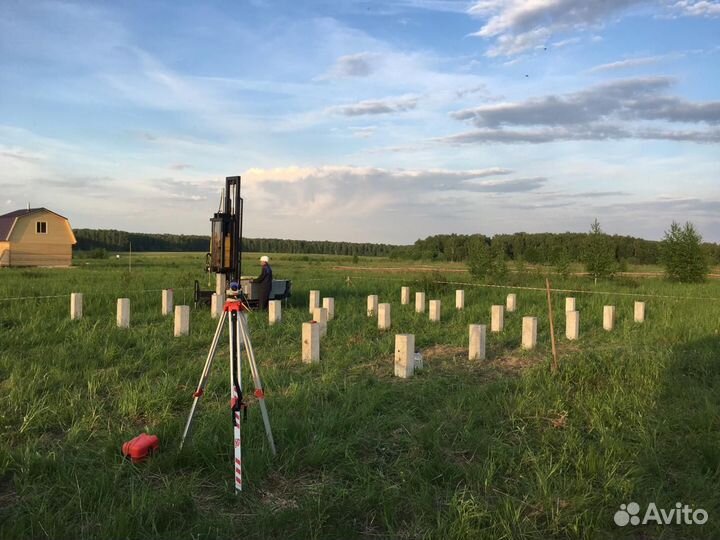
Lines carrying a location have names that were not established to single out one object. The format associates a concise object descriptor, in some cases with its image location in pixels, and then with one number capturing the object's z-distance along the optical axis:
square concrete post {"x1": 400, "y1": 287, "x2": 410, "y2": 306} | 14.90
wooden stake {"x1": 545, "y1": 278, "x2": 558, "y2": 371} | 6.74
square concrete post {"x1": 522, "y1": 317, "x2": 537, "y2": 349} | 8.72
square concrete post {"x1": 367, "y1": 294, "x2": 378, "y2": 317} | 12.34
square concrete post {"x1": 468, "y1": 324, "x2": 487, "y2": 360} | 7.89
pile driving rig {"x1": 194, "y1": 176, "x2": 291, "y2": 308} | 10.00
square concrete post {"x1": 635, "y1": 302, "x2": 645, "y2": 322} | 11.59
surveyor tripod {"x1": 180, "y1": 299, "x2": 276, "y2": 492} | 3.92
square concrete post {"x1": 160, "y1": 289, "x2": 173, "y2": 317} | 11.89
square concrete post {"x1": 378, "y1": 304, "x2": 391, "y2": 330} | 10.47
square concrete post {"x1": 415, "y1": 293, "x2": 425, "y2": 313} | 12.97
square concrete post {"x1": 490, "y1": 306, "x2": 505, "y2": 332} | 10.38
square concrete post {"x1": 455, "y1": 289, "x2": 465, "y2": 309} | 13.49
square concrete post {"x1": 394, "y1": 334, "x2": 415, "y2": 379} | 6.82
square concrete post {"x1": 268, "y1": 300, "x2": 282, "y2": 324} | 10.86
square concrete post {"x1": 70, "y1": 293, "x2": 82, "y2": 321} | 10.84
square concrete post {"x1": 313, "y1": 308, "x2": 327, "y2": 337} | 9.48
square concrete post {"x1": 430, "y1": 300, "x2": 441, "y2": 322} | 11.52
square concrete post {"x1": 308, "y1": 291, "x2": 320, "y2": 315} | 12.79
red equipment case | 4.32
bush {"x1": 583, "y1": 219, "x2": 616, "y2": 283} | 23.39
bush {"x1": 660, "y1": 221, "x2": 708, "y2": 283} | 24.92
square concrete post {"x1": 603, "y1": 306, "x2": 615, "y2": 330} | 10.87
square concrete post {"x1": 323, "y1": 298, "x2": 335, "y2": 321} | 11.62
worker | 12.64
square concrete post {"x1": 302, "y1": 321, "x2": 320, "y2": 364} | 7.55
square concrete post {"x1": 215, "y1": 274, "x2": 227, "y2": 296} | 12.47
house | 39.22
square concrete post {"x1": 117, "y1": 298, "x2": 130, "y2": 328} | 10.24
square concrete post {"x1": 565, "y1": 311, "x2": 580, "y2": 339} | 9.91
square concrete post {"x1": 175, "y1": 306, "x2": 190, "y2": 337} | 9.56
